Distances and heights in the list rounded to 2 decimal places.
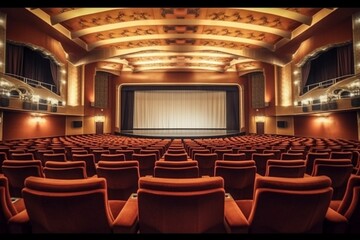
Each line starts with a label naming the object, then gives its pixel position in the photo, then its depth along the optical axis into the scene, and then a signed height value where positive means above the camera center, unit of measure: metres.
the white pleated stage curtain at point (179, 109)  22.94 +2.06
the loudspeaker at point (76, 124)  15.76 +0.33
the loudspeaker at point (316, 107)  11.40 +1.09
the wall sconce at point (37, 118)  12.90 +0.66
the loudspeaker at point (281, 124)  15.79 +0.23
